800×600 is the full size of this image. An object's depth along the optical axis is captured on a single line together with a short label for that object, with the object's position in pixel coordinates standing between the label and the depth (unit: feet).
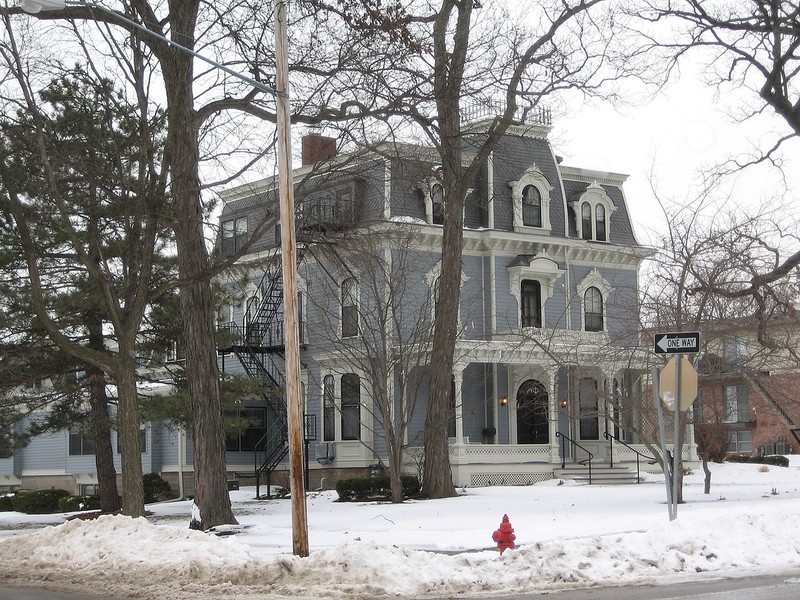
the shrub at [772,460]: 142.20
